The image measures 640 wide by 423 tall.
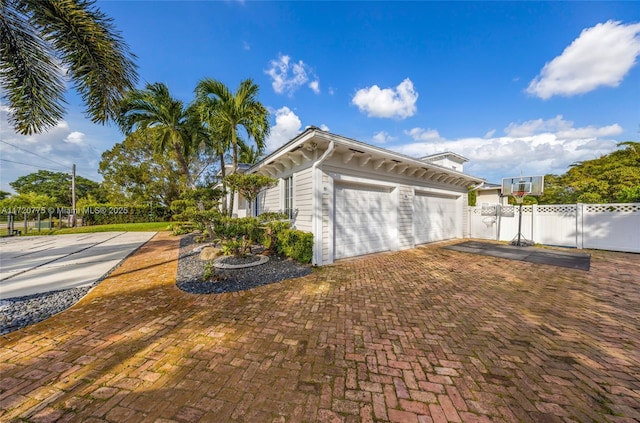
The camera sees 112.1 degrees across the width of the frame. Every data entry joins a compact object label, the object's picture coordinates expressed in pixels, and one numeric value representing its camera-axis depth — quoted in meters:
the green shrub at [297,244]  5.41
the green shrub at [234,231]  5.38
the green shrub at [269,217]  5.79
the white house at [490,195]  15.11
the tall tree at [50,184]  35.38
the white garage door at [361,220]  6.05
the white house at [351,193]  5.45
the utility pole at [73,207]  16.95
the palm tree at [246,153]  10.96
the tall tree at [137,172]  19.47
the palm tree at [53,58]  3.67
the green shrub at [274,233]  5.99
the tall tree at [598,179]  11.16
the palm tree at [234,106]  7.76
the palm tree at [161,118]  9.00
